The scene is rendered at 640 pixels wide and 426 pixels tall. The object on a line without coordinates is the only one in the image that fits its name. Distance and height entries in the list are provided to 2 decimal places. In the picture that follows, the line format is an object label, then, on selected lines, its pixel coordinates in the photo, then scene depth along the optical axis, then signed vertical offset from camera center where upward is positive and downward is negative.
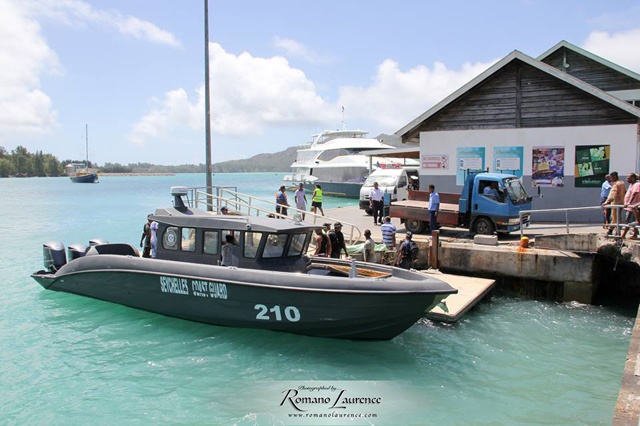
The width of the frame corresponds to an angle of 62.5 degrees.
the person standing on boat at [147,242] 13.51 -1.82
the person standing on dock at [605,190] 15.13 -0.43
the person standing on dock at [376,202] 18.34 -0.98
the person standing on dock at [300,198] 18.42 -0.86
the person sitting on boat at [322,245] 12.59 -1.71
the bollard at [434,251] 13.79 -2.00
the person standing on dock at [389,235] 13.88 -1.61
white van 24.86 -0.40
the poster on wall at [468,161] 18.54 +0.48
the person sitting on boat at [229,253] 10.27 -1.57
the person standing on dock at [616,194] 12.74 -0.46
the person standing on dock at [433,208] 15.20 -0.97
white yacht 52.34 +1.20
